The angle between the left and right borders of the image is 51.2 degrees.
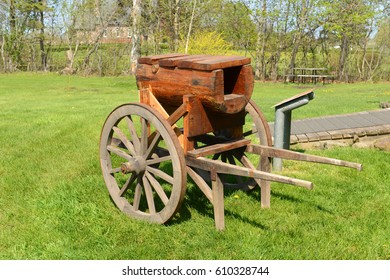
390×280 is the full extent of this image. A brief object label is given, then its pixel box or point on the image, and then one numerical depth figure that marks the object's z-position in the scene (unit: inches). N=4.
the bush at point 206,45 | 794.8
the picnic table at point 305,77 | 864.3
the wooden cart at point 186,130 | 129.3
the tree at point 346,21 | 843.4
